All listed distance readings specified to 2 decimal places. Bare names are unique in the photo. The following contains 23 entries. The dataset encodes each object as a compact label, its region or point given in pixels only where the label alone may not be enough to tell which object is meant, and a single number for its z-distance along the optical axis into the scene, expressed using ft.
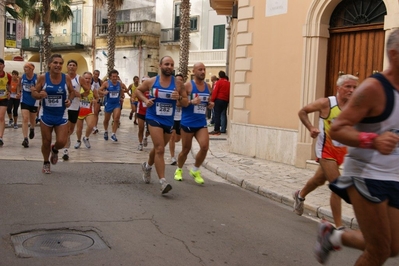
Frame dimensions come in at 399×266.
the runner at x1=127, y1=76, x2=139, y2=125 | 65.33
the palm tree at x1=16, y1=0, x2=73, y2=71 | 115.75
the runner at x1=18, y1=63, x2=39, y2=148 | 42.13
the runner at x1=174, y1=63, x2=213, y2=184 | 28.60
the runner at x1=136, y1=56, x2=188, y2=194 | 25.37
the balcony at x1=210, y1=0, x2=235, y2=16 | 60.64
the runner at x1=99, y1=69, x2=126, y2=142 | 47.47
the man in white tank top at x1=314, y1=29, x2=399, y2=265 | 11.23
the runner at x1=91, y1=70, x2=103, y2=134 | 50.87
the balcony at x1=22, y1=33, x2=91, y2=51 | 146.92
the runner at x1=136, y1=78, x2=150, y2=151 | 42.27
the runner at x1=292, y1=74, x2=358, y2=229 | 19.25
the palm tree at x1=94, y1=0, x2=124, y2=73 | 114.93
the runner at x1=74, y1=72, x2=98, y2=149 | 42.30
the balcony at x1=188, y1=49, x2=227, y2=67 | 116.06
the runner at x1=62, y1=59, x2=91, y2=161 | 33.01
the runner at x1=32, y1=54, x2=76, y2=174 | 28.89
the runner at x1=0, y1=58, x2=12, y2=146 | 40.57
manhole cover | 15.88
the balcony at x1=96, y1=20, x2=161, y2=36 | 130.21
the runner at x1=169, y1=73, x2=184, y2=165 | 36.85
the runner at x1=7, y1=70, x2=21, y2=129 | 57.72
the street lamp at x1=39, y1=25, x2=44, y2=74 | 127.34
